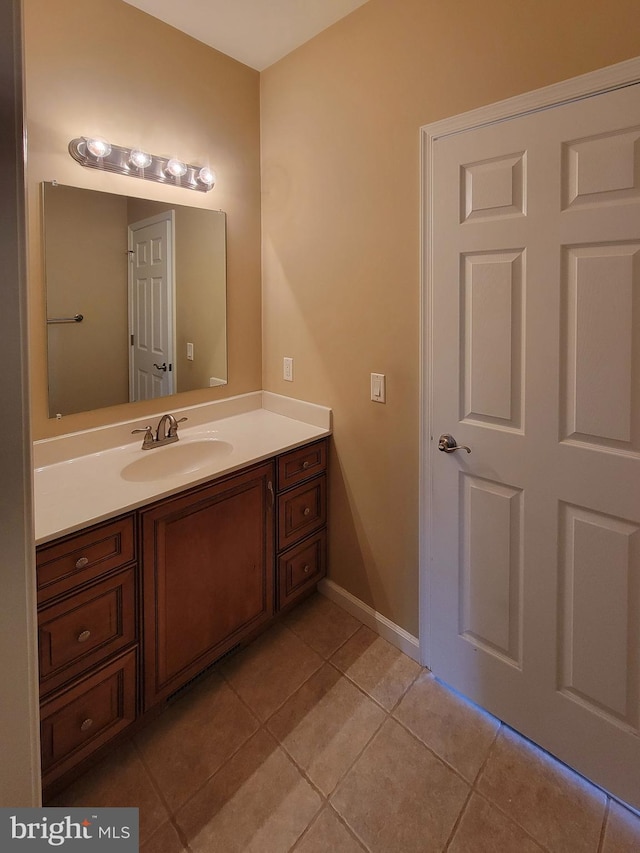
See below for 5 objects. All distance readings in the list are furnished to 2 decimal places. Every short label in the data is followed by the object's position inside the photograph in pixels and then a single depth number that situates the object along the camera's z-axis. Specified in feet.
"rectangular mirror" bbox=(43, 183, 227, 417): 5.49
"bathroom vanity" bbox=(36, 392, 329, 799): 4.24
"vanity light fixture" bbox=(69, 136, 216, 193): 5.40
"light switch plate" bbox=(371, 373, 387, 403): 6.13
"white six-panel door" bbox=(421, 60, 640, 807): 4.07
